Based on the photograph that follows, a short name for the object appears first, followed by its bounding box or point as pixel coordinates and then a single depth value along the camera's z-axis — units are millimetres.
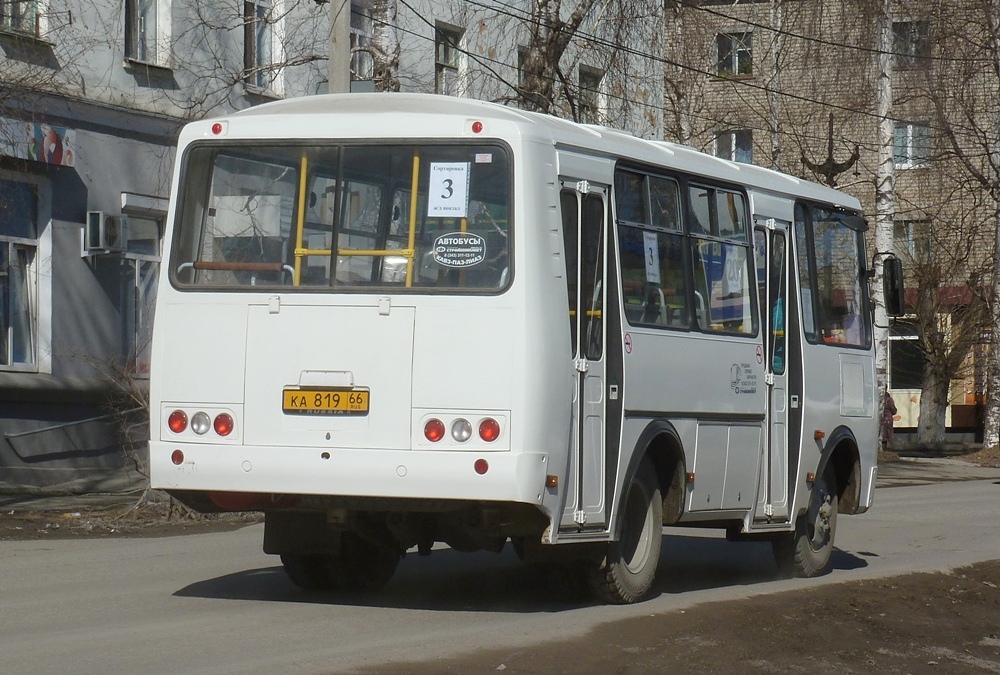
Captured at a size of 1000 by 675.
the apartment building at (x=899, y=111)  31609
